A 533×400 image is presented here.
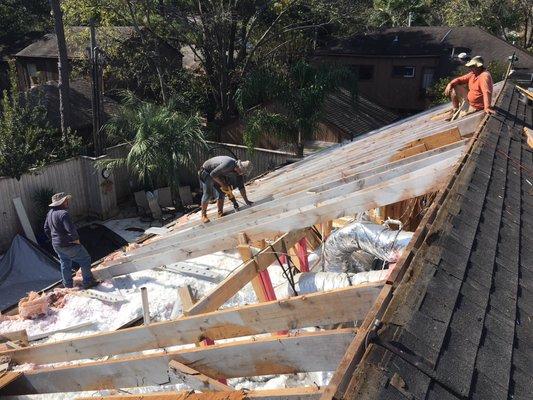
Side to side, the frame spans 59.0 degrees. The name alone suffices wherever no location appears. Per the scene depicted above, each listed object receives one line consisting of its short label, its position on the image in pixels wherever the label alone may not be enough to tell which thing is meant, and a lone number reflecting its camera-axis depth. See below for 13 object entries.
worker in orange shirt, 7.38
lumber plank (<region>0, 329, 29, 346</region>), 6.05
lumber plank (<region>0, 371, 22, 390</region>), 4.25
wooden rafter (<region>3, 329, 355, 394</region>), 2.65
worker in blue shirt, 7.87
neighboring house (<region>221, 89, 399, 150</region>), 19.89
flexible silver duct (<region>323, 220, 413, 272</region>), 5.10
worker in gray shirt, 7.68
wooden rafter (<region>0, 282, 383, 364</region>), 3.00
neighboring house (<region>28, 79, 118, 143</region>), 18.70
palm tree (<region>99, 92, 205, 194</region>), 15.63
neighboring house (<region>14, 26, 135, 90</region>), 21.78
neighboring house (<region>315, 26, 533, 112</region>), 24.44
